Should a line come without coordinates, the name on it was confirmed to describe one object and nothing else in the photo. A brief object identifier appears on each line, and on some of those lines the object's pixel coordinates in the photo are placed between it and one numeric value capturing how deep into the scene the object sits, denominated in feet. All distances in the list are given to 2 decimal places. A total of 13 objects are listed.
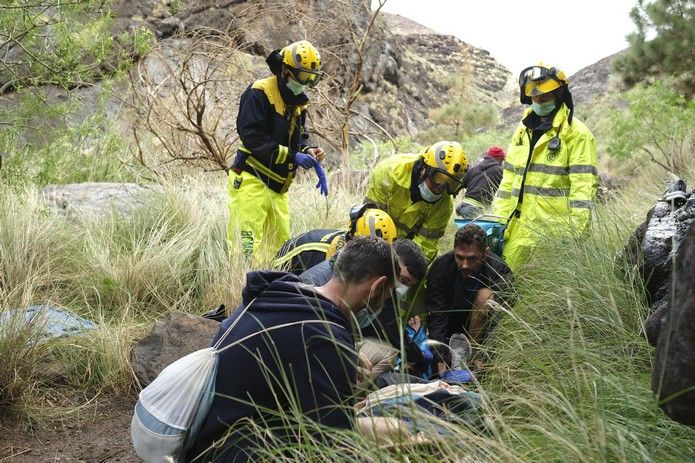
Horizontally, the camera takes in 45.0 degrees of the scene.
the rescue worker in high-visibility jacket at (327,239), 14.87
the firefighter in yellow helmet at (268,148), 19.99
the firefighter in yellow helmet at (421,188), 17.58
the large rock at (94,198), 23.86
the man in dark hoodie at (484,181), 28.45
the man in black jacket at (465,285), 15.64
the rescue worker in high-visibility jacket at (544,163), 17.51
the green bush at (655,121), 33.76
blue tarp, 14.76
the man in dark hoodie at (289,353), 8.89
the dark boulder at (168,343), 15.17
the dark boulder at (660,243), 11.86
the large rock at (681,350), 5.93
